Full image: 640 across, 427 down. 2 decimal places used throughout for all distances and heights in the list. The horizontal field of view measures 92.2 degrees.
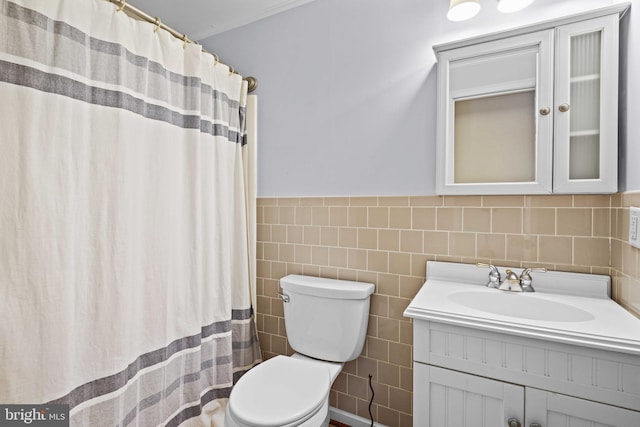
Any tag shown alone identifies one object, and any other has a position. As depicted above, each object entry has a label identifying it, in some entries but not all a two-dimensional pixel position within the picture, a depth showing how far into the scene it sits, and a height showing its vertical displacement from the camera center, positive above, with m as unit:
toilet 1.10 -0.70
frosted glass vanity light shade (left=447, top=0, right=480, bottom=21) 1.24 +0.82
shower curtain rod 1.18 +0.81
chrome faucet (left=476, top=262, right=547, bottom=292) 1.25 -0.30
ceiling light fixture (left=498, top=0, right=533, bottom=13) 1.21 +0.82
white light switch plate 0.96 -0.06
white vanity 0.84 -0.46
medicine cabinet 1.13 +0.41
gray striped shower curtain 0.95 -0.03
